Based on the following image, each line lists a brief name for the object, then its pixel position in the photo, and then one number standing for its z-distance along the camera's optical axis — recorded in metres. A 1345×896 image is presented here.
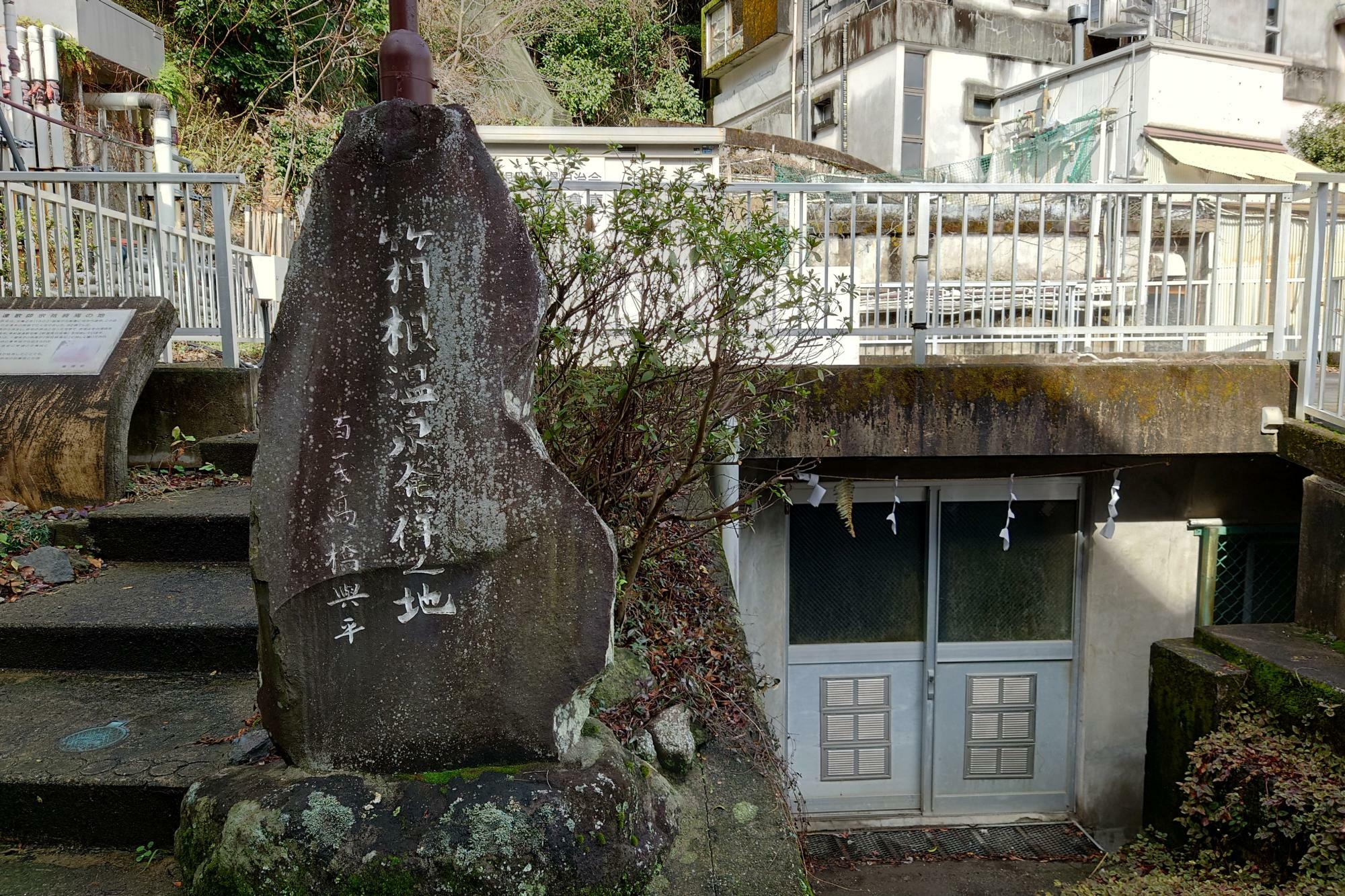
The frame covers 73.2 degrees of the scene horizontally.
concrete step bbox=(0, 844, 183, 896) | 2.60
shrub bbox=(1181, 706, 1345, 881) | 3.84
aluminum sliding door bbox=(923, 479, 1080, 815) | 6.98
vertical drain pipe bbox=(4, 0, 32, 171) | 8.77
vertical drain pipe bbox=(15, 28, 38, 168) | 8.63
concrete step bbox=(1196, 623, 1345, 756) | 4.12
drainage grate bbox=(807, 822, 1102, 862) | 6.62
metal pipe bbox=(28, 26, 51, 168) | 9.19
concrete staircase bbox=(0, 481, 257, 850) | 2.79
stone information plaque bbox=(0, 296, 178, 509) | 4.53
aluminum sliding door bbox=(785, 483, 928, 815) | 6.92
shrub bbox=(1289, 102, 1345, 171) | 16.19
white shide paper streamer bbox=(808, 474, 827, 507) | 5.31
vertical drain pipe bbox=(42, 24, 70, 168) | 9.30
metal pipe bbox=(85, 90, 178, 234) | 5.75
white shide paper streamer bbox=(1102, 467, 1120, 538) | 6.23
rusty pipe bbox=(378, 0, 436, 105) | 3.64
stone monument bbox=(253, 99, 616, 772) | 2.26
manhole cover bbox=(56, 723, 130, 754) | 2.98
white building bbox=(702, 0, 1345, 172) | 16.72
